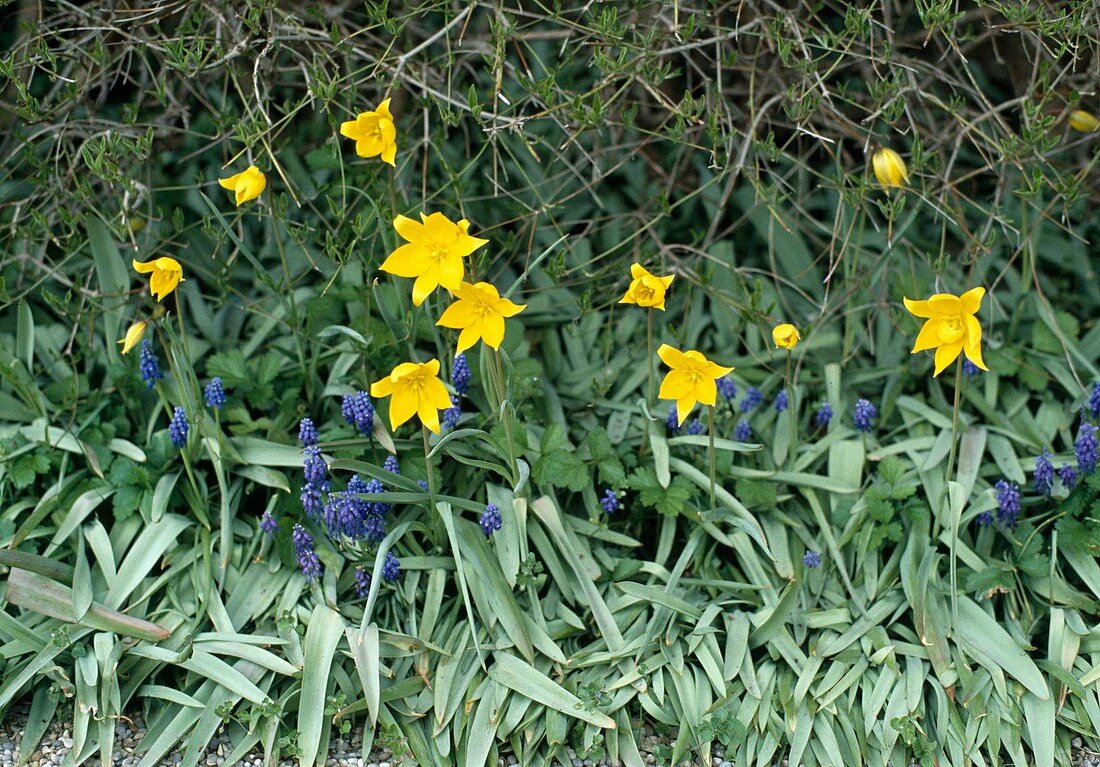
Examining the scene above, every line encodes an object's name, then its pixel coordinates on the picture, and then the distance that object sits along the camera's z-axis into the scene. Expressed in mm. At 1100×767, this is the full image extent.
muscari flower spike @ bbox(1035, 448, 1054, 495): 2605
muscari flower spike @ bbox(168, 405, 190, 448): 2611
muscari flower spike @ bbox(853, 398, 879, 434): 2768
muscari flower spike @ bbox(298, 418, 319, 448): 2576
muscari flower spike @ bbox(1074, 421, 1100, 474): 2586
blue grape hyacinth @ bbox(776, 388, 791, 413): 2896
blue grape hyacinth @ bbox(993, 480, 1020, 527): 2588
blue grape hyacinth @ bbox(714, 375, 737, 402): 2957
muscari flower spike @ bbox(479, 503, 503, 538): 2502
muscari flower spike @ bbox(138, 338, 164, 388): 2701
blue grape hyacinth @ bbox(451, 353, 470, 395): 2697
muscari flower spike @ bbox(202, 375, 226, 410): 2674
